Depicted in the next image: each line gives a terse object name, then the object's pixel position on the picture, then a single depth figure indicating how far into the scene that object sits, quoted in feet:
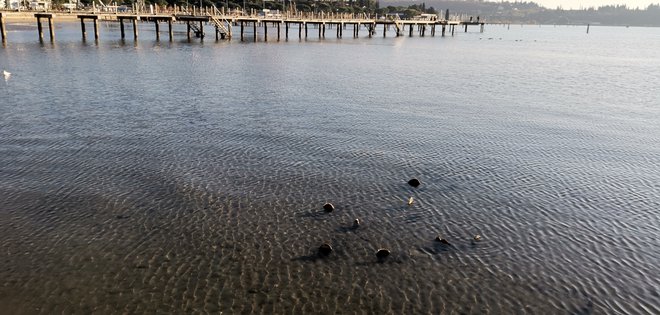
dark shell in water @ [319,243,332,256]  35.50
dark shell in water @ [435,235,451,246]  37.55
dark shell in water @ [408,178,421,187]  48.96
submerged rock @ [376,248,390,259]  35.29
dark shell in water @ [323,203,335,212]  42.73
